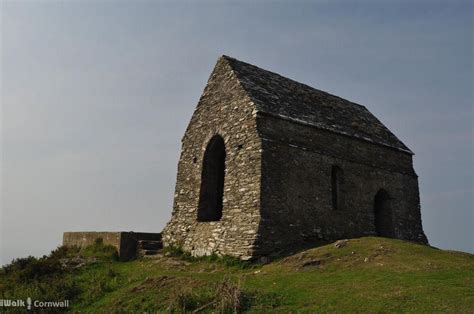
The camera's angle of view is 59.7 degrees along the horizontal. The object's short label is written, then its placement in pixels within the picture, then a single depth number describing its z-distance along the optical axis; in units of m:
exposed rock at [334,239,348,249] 13.55
